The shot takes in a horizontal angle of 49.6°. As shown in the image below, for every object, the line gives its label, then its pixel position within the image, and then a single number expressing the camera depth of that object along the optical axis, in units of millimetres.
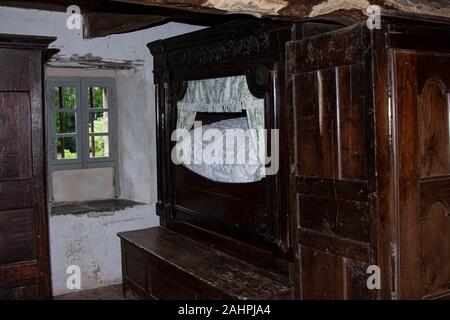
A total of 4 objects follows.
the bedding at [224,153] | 3422
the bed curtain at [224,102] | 3287
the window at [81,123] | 4719
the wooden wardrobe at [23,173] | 2951
